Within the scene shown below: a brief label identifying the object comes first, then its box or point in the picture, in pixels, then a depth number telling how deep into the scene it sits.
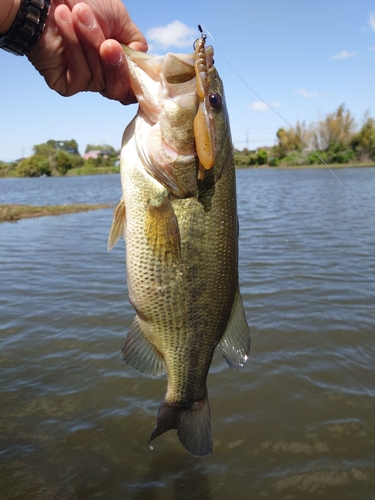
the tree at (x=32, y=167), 95.25
